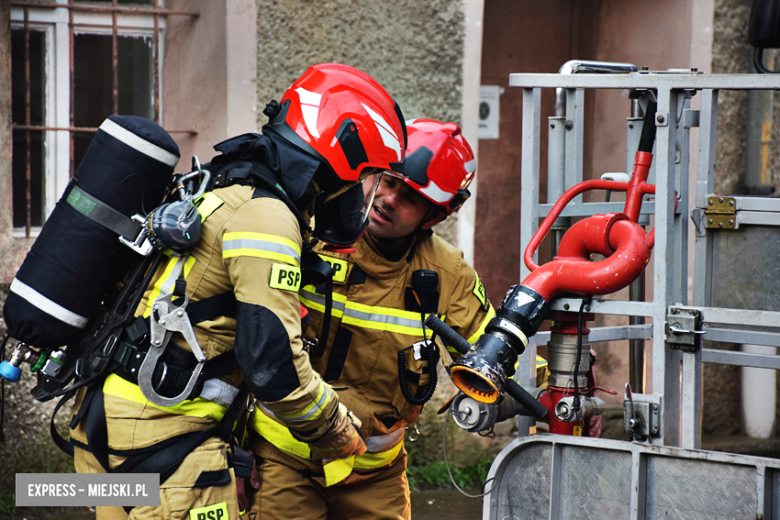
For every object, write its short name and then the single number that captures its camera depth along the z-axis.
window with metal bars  8.37
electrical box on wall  10.85
